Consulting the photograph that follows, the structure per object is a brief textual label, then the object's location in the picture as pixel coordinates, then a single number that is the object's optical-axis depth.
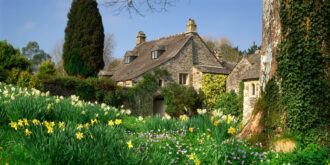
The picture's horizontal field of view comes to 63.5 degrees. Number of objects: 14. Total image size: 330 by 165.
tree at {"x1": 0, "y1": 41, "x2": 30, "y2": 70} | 18.48
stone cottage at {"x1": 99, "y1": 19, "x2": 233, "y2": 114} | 23.94
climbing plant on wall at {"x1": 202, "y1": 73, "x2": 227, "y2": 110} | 23.95
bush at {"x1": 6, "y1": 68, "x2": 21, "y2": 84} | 14.77
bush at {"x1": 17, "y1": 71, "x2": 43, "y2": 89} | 14.51
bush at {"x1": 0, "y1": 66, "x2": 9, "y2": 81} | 15.02
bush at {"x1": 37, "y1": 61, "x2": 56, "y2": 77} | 24.65
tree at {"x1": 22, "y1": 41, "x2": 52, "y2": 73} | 49.94
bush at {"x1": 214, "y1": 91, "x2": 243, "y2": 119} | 22.19
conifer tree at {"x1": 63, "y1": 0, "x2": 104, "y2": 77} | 24.28
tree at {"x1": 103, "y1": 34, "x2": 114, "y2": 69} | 38.19
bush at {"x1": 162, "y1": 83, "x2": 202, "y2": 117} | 22.81
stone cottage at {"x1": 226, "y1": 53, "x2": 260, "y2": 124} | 19.84
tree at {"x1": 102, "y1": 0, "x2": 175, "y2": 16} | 8.54
